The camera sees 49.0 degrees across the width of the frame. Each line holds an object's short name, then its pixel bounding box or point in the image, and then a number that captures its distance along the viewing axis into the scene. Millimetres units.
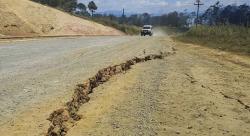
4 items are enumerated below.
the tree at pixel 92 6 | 61957
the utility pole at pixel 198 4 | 46999
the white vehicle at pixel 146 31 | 35263
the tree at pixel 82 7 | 64717
